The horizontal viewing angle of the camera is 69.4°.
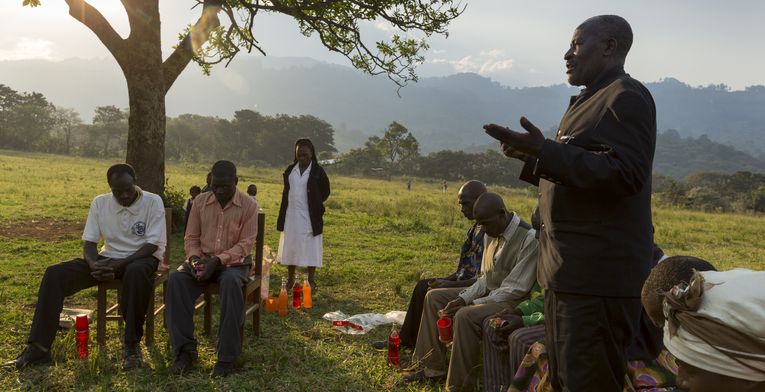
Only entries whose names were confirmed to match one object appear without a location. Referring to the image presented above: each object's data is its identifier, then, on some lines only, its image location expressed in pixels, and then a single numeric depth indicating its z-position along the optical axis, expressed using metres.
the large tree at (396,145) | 57.16
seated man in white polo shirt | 4.39
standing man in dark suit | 2.06
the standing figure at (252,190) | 9.13
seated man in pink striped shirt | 4.34
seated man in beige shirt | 3.96
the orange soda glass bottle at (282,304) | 5.93
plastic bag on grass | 5.48
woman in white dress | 7.00
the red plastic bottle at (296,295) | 6.21
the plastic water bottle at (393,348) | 4.53
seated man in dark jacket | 4.87
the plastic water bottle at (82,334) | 4.36
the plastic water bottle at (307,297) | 6.28
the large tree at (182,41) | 8.09
